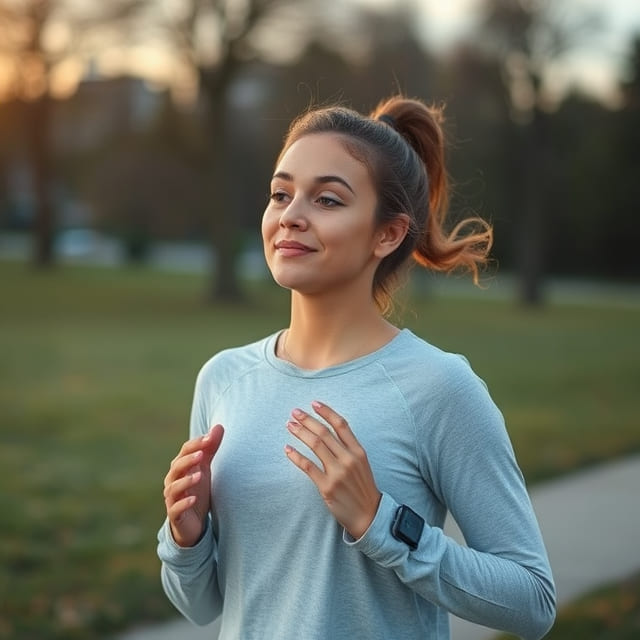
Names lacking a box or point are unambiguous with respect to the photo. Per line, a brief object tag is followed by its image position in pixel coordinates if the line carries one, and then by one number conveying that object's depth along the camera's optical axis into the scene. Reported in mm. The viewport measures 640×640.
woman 2029
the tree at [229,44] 27547
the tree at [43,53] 27672
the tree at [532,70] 31125
